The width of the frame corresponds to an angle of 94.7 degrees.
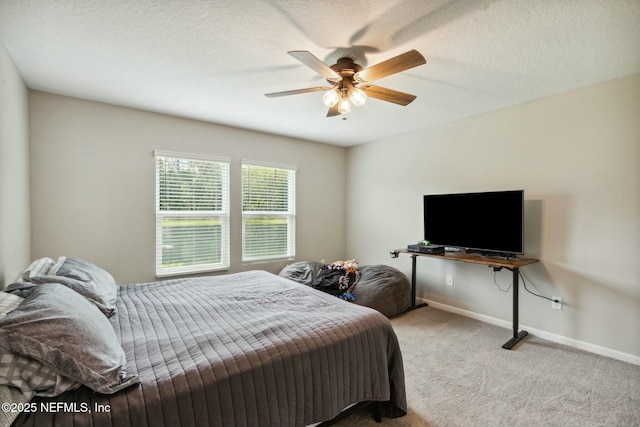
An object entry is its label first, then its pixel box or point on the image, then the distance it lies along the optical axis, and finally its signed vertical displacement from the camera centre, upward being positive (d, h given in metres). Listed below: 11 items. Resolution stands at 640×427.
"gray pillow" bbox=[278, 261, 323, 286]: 4.04 -0.86
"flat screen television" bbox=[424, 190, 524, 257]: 2.94 -0.11
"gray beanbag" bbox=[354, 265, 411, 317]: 3.52 -0.98
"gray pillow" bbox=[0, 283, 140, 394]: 1.06 -0.51
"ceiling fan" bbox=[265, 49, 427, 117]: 1.83 +0.92
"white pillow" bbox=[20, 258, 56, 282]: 1.82 -0.40
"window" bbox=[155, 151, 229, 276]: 3.59 -0.04
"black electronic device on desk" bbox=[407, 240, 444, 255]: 3.50 -0.45
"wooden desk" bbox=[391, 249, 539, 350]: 2.79 -0.51
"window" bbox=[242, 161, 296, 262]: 4.26 -0.01
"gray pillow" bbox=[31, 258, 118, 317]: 1.81 -0.48
